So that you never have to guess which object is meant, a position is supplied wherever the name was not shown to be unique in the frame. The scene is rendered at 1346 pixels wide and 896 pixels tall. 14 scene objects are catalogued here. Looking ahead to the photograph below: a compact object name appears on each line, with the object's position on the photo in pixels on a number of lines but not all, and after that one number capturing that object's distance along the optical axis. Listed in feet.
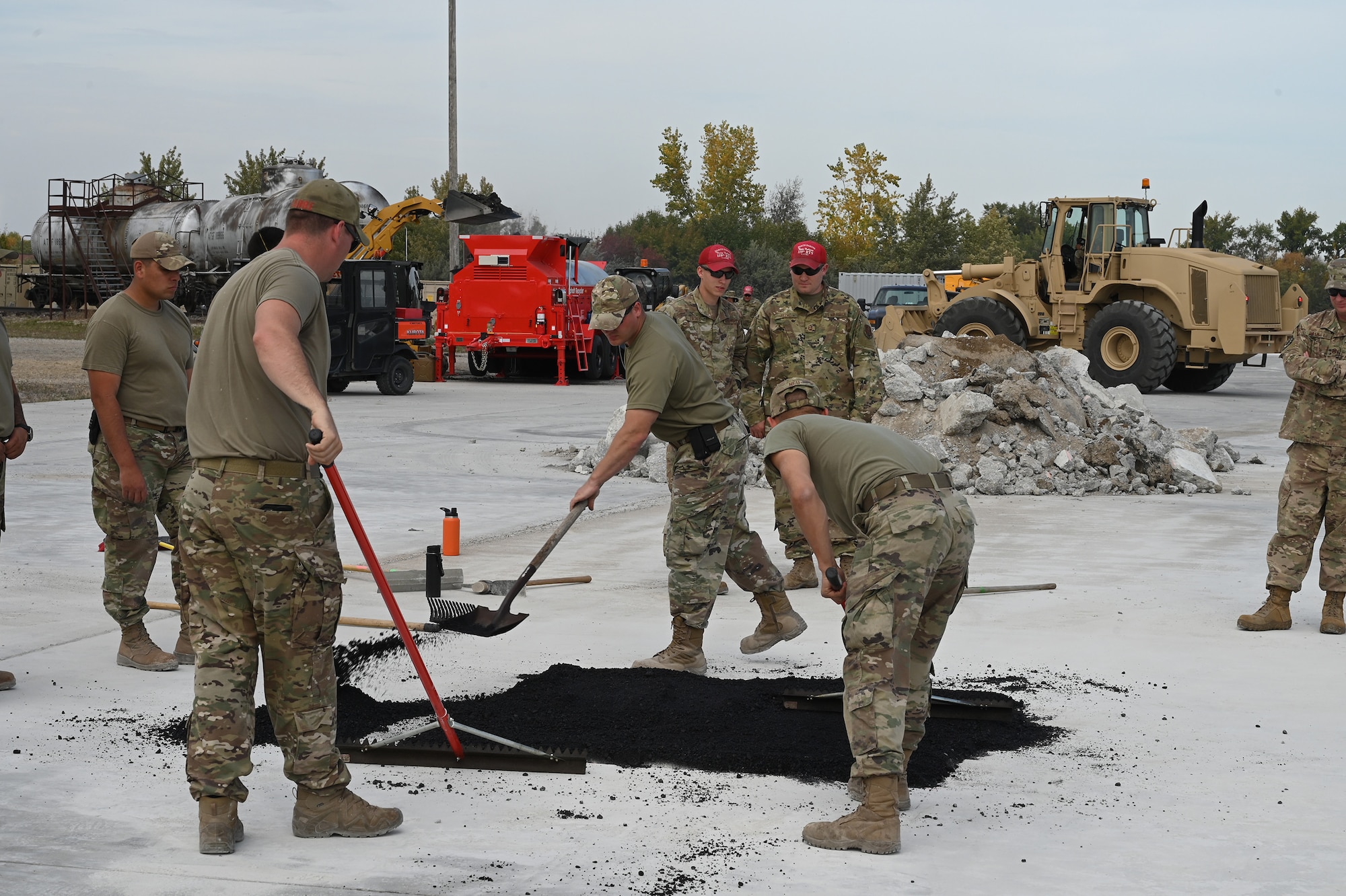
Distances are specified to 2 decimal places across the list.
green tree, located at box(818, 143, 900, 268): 168.35
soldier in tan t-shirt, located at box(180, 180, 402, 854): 12.73
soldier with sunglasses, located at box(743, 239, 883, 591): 26.35
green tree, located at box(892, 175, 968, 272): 187.01
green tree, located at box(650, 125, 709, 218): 174.81
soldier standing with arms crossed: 23.06
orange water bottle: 28.96
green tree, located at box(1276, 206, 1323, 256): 216.74
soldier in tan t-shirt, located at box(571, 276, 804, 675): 18.74
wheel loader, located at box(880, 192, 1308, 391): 77.41
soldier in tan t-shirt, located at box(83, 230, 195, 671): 18.80
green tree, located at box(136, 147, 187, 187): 174.09
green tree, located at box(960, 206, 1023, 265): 197.67
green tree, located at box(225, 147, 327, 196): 174.65
